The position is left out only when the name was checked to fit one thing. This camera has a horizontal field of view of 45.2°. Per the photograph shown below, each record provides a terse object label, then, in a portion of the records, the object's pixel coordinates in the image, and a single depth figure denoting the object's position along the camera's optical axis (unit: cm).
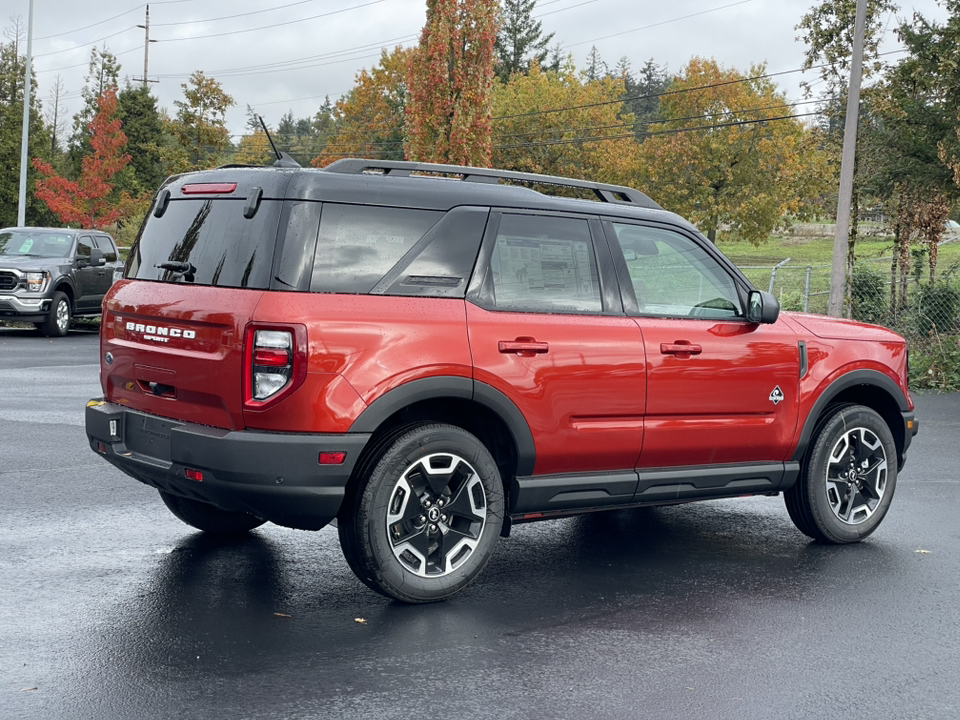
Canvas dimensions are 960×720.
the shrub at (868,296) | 2095
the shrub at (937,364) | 1645
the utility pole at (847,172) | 2000
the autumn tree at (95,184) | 4150
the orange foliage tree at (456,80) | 2764
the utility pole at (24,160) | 3491
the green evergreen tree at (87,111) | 5575
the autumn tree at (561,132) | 5881
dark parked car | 2003
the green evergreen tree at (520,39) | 8256
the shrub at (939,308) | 1880
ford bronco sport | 498
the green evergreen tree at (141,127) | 5522
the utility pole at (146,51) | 7700
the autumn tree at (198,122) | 3634
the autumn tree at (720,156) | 5869
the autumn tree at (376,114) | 6506
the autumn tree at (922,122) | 1944
